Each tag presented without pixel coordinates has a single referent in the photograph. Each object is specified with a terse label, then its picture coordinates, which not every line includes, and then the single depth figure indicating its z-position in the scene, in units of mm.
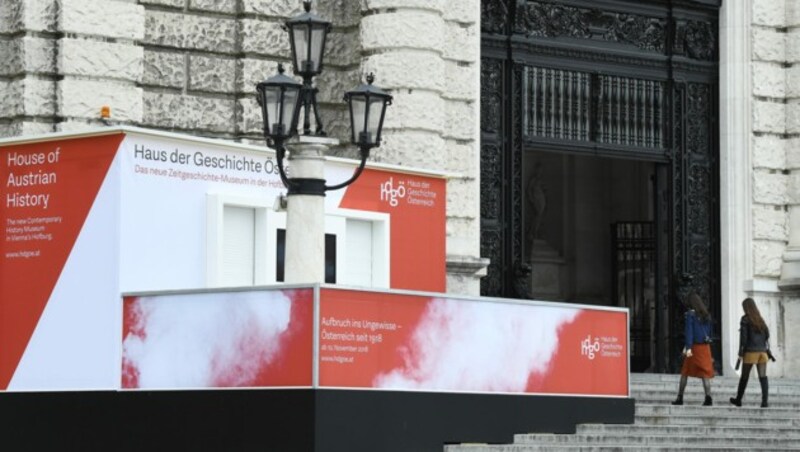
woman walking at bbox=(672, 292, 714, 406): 26016
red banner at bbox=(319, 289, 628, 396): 19406
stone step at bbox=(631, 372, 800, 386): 28672
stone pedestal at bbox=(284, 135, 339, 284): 19484
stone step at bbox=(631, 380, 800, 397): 27188
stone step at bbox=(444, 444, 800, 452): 20594
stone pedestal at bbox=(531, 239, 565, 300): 38688
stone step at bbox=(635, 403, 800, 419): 25062
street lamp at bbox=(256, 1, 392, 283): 19062
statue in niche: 38281
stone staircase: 22047
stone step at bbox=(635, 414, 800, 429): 24297
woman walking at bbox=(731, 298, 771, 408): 26391
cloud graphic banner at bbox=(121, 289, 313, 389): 19203
